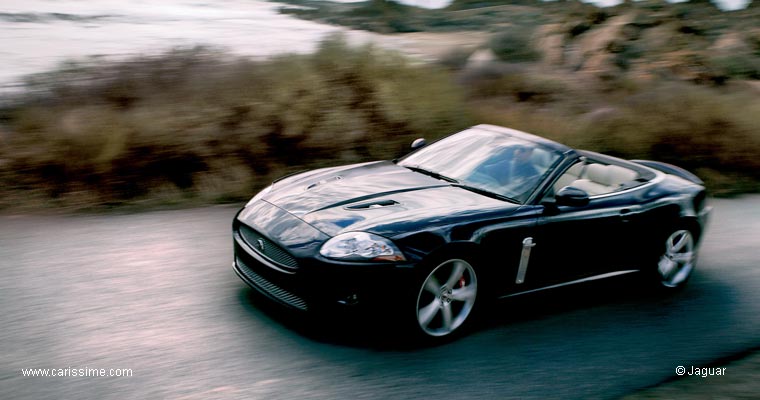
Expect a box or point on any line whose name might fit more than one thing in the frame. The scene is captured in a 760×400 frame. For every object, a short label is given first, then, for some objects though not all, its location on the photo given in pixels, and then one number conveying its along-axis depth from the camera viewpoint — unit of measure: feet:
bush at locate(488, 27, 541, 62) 59.57
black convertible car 16.17
